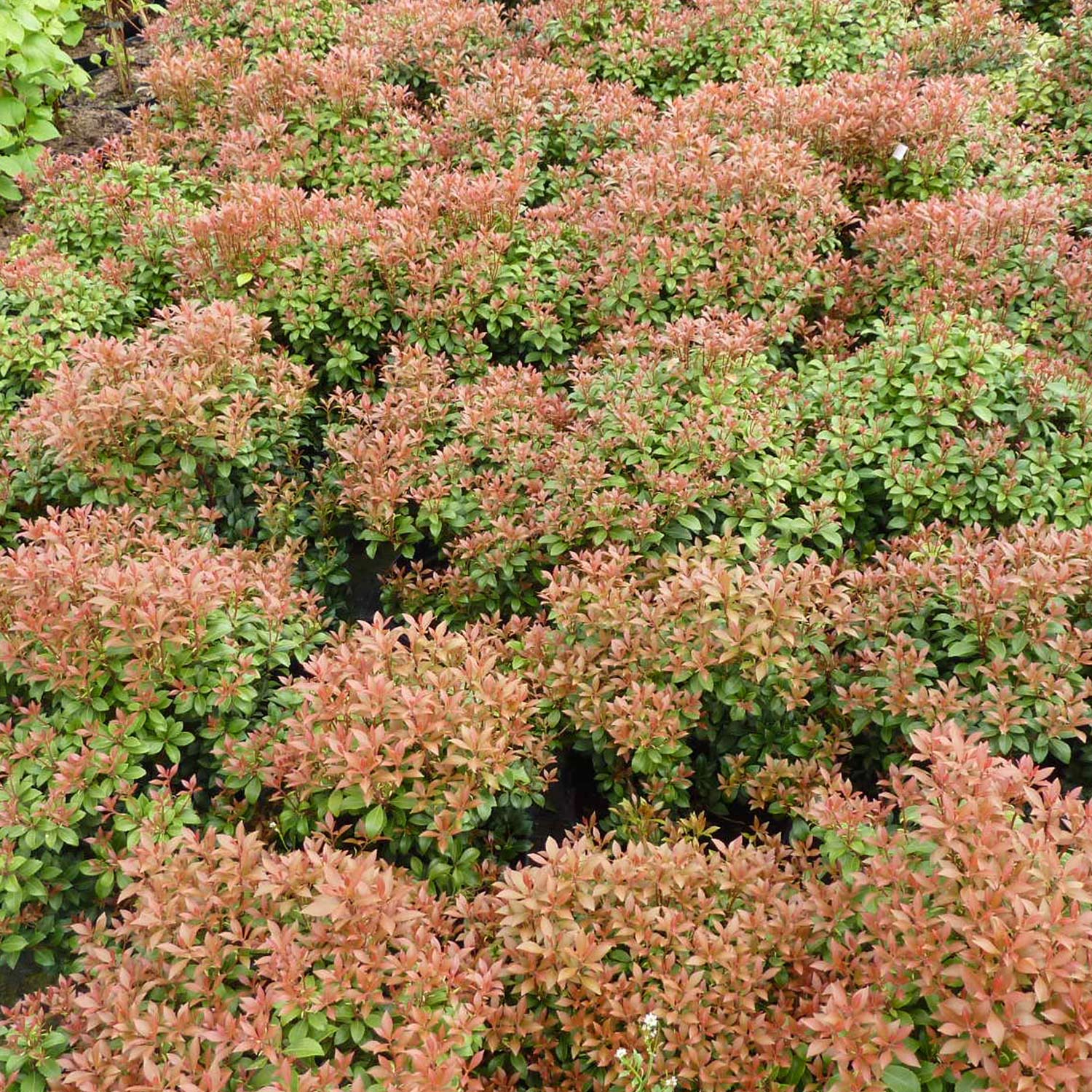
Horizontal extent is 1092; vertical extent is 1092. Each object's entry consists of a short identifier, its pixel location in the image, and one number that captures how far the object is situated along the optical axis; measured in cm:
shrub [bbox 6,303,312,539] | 346
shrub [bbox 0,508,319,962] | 261
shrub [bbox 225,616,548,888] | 254
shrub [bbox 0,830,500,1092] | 208
